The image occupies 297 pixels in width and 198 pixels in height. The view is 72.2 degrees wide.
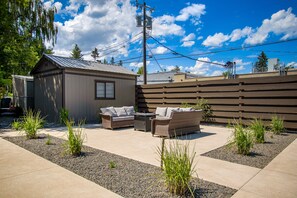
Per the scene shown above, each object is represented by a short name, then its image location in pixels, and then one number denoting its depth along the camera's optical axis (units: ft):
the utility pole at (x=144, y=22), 47.73
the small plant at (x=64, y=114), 29.47
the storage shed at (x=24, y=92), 42.29
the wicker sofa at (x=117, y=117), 26.99
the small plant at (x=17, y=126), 24.32
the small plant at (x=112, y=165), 11.77
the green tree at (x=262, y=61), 185.88
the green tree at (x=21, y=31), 34.30
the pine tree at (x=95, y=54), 180.91
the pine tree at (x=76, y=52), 160.86
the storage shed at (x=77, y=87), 31.86
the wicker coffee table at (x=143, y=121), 25.29
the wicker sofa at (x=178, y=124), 20.76
